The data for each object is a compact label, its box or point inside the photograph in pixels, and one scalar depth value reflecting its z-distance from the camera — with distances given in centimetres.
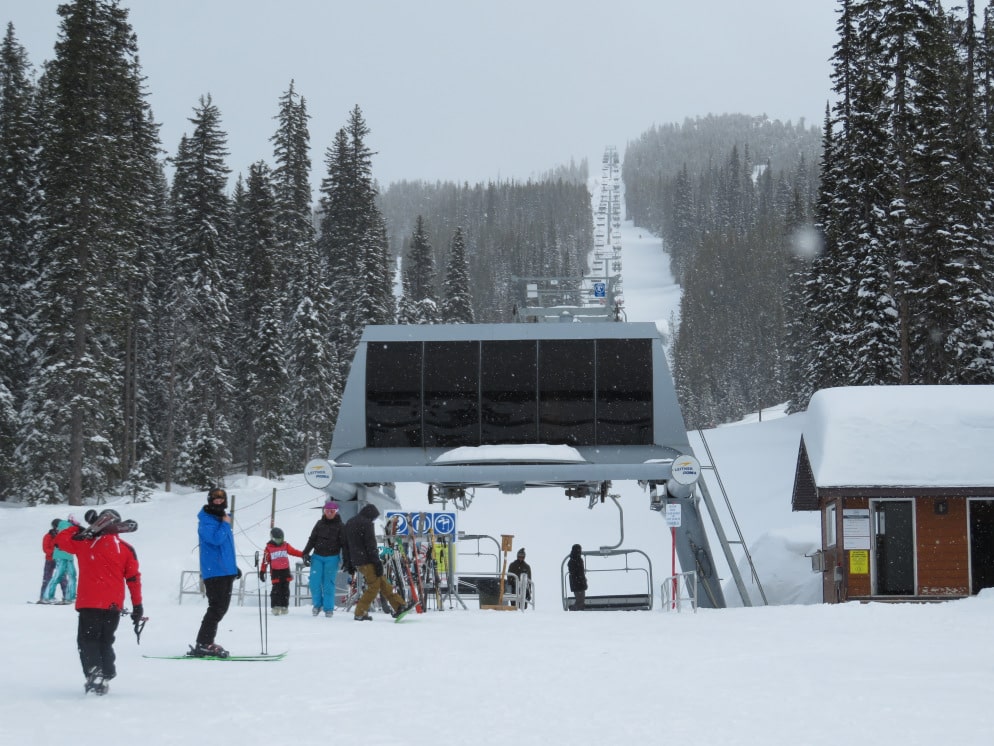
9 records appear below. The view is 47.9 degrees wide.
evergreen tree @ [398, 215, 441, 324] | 6956
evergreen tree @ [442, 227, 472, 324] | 7162
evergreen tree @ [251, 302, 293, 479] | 5341
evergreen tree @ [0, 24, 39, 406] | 4469
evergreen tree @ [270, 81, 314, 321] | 6272
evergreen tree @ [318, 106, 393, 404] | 5878
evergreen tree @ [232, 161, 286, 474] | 5547
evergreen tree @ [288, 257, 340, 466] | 5472
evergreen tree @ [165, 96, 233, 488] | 5028
